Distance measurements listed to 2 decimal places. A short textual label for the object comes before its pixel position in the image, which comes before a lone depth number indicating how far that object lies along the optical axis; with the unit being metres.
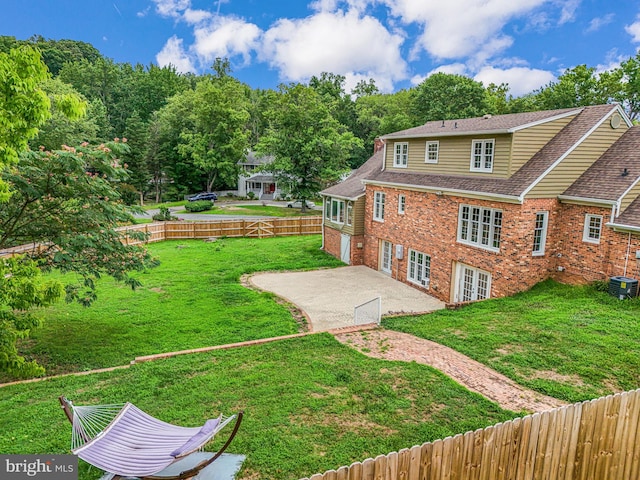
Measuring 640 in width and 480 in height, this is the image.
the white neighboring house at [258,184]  54.56
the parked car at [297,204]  46.28
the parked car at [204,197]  49.09
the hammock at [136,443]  4.86
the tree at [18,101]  6.62
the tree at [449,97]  50.25
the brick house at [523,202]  13.69
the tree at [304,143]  37.75
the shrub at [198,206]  41.41
